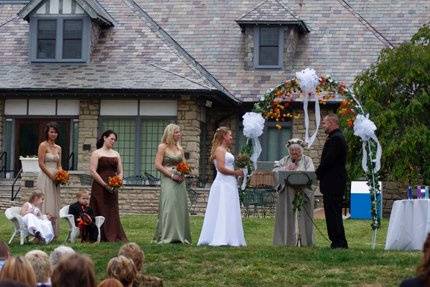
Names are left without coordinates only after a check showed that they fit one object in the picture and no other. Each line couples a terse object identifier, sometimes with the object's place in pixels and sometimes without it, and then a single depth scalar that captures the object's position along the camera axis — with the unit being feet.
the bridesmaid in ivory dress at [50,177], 60.75
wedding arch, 58.23
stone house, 107.04
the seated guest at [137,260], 37.29
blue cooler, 96.37
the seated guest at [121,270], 34.32
